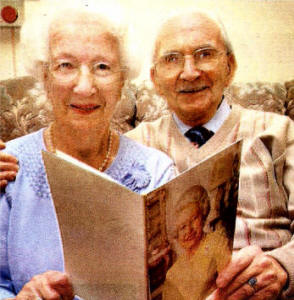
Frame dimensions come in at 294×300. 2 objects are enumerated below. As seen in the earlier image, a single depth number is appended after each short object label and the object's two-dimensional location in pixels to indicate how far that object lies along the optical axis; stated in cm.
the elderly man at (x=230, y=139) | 83
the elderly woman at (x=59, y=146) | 74
